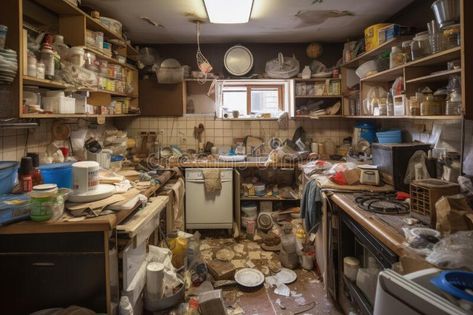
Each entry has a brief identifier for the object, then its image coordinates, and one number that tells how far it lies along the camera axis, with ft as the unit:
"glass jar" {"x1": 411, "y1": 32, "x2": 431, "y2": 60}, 6.45
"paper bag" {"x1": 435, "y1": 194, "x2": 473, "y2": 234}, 3.99
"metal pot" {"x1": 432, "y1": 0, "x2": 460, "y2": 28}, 5.39
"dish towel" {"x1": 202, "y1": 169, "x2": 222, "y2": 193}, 11.13
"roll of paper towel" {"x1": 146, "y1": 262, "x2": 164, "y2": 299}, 6.26
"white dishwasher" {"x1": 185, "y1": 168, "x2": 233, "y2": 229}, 11.30
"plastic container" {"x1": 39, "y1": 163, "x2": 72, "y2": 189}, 5.56
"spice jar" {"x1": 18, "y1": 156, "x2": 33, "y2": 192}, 5.19
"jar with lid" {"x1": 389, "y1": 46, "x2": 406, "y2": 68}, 7.34
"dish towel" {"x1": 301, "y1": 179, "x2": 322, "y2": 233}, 7.79
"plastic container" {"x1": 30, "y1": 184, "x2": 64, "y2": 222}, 4.51
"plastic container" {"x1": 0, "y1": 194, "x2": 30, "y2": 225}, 4.40
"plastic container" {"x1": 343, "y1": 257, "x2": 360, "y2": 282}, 6.20
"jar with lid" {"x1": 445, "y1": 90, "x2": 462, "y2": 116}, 5.59
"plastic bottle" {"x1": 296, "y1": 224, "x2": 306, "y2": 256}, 9.30
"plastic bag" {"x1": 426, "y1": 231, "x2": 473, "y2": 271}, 3.23
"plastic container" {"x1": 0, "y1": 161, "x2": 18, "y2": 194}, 5.02
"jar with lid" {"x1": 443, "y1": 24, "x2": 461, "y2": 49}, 5.32
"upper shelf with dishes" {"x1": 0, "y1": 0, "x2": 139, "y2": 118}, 5.41
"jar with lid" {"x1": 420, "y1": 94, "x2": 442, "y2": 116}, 6.18
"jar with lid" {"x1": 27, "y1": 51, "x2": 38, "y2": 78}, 5.49
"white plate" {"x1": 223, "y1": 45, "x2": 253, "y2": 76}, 12.26
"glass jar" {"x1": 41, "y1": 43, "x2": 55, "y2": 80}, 5.91
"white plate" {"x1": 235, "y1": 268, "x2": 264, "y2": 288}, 8.27
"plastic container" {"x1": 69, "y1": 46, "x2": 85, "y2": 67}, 6.88
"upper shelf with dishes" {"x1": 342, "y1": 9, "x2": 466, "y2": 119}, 5.67
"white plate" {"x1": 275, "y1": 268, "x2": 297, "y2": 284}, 8.53
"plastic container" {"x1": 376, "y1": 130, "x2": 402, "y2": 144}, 8.54
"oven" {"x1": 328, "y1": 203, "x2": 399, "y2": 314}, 5.10
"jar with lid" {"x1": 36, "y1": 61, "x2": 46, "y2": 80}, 5.70
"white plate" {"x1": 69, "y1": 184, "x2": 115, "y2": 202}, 5.26
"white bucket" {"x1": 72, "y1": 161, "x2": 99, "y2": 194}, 5.24
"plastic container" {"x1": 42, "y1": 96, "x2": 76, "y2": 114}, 6.35
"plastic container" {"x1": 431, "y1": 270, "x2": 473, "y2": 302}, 2.44
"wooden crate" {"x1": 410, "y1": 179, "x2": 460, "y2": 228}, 4.54
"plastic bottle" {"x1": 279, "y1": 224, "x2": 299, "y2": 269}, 9.30
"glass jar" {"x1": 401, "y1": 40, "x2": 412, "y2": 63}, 7.14
